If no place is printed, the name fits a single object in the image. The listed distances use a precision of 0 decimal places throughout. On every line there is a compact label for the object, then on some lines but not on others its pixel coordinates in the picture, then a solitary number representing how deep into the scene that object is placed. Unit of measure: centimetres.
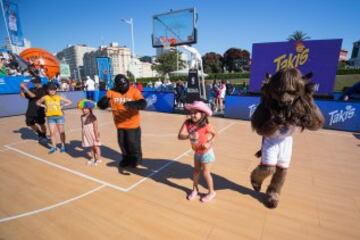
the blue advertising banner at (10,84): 1079
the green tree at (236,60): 7194
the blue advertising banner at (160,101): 1088
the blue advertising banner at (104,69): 1609
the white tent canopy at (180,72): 2090
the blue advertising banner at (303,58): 880
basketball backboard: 1052
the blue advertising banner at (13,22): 1588
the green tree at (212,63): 6550
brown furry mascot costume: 218
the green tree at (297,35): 5246
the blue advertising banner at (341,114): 704
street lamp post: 1896
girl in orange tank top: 250
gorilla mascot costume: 346
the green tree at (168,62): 4634
